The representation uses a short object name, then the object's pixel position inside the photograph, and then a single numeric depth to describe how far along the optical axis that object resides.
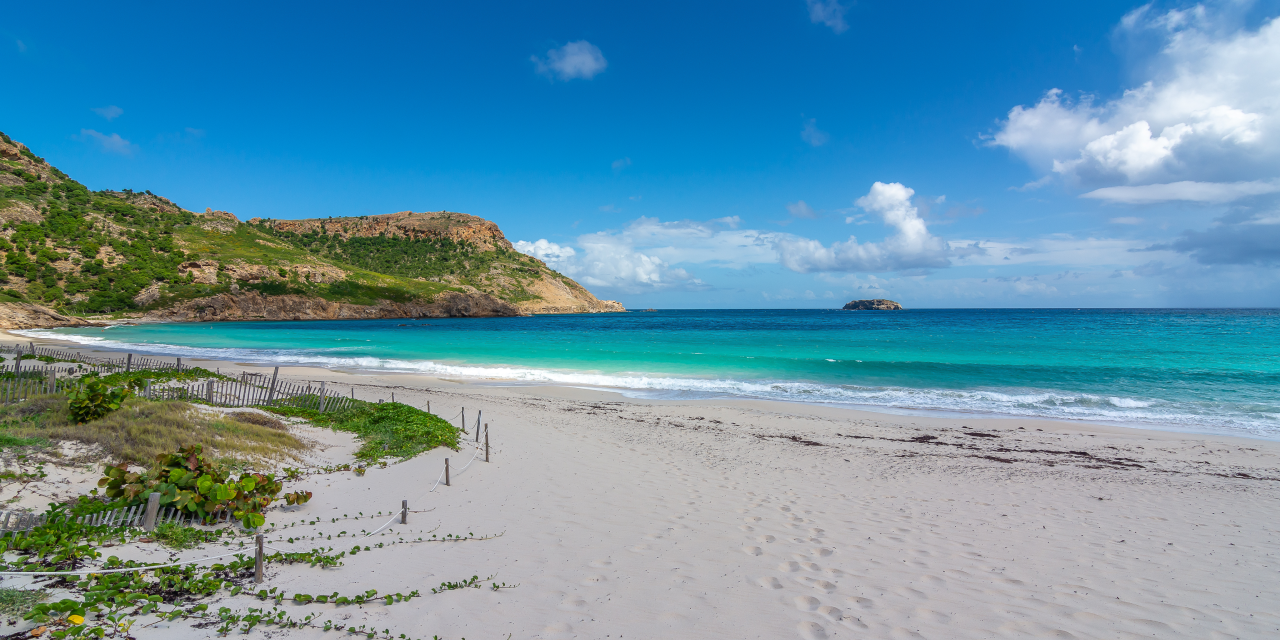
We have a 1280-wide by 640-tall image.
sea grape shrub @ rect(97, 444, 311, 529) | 5.57
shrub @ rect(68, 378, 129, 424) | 7.88
